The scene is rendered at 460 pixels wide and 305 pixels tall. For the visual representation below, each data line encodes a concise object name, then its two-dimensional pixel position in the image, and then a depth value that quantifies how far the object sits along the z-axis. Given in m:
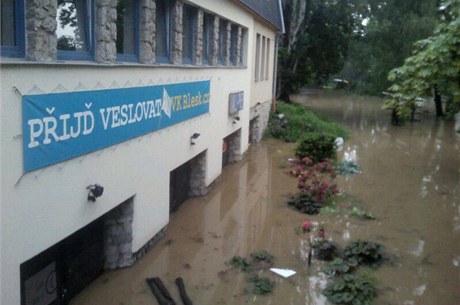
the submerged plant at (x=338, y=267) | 8.38
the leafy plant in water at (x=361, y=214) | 11.78
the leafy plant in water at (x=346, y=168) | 16.69
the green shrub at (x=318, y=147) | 16.83
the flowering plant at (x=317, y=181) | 12.73
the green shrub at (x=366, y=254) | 8.96
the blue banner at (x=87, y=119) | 5.20
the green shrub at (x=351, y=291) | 7.35
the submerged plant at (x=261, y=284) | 7.63
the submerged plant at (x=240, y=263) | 8.48
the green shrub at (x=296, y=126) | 22.98
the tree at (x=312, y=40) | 29.95
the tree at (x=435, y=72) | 9.93
